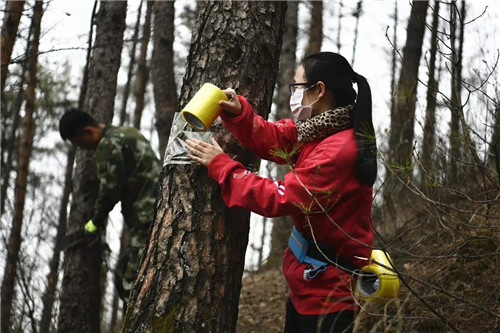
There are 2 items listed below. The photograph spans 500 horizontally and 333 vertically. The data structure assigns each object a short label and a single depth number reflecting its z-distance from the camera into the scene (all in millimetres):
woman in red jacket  2822
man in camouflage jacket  5578
